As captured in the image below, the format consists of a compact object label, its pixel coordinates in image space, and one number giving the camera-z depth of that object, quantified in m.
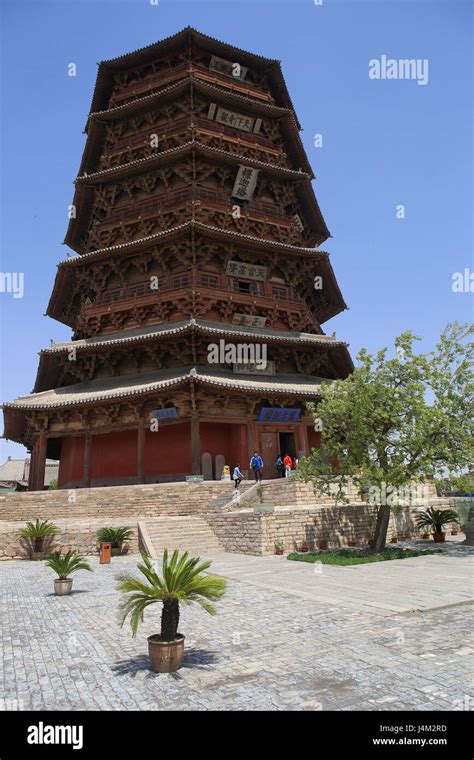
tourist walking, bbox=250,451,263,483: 21.31
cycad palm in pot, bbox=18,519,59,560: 16.42
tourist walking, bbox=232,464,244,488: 20.23
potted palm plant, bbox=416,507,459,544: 18.33
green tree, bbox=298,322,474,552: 14.46
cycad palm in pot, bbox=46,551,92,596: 10.32
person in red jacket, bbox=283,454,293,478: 22.08
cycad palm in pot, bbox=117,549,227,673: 5.48
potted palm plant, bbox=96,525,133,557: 16.38
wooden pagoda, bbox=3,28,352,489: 24.08
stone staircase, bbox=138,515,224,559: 15.55
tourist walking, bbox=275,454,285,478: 23.07
